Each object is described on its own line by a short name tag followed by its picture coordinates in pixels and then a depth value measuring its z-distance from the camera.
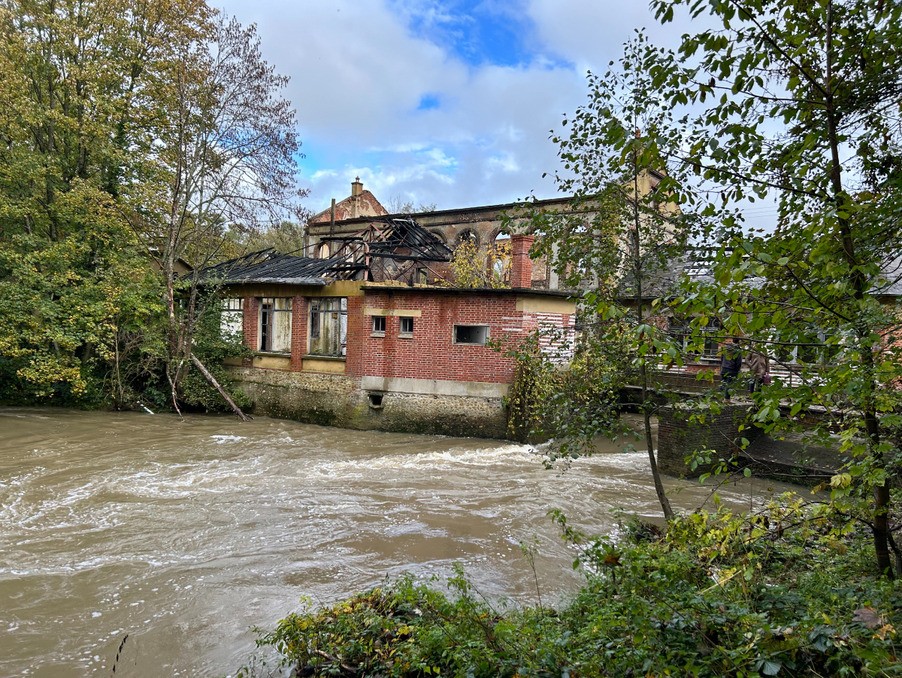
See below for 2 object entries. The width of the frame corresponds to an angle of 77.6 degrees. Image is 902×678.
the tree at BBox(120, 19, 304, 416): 16.53
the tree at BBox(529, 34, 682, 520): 5.07
